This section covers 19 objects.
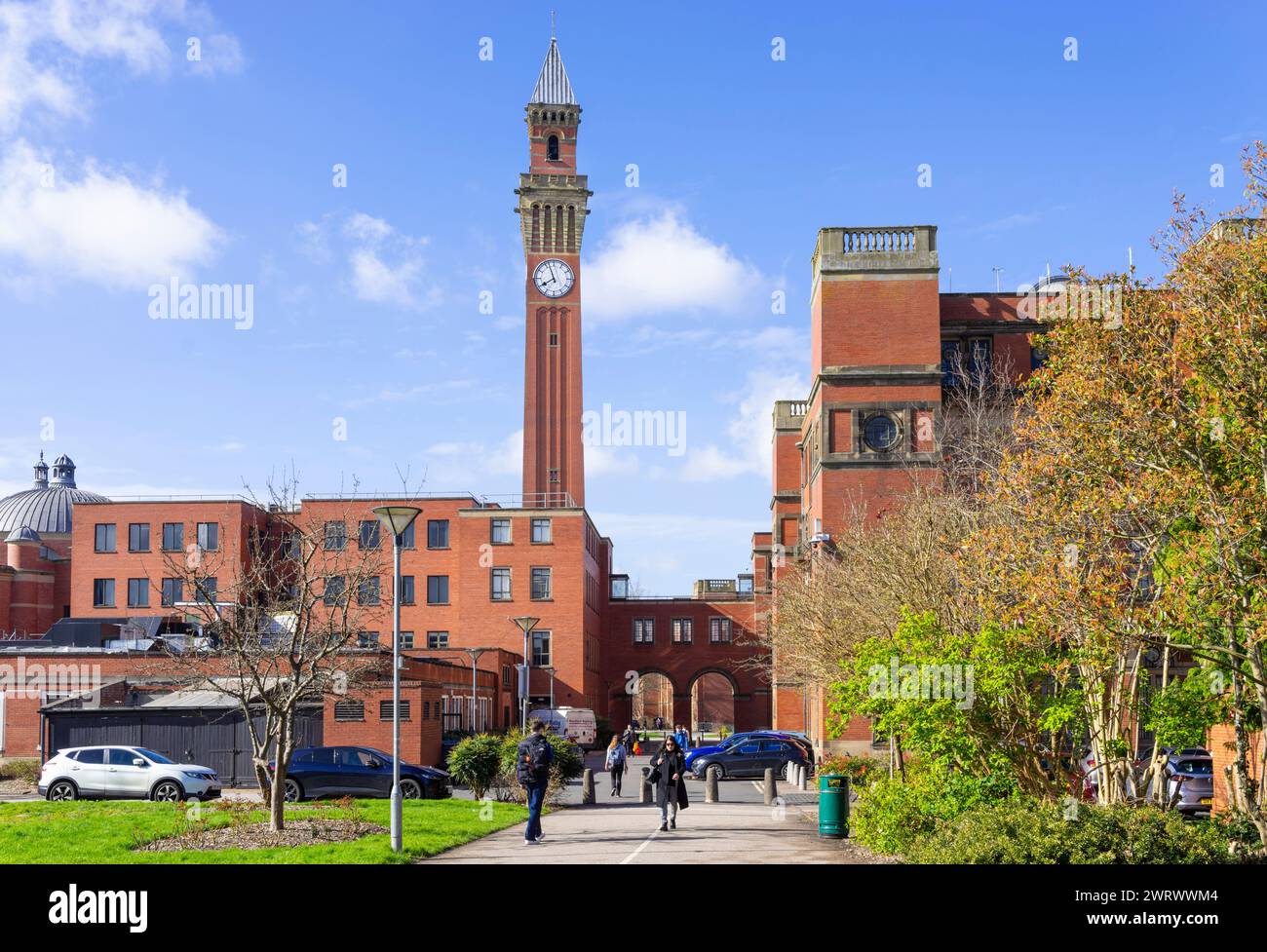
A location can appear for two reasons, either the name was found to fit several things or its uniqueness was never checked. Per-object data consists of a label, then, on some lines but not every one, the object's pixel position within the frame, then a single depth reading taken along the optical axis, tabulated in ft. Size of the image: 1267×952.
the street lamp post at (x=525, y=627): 124.62
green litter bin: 69.97
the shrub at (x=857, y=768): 98.89
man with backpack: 64.28
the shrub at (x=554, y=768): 94.95
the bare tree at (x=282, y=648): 67.36
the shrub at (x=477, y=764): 93.50
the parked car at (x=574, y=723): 191.62
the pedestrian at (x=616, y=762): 109.47
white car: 100.32
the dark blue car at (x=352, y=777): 97.55
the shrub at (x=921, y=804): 59.00
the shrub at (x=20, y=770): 129.90
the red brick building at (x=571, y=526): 153.89
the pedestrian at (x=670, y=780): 74.95
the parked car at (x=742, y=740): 142.95
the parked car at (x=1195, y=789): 84.79
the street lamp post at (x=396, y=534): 63.57
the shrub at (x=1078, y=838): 44.75
